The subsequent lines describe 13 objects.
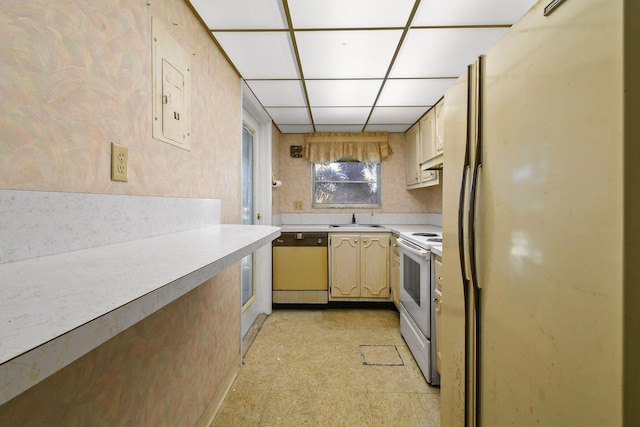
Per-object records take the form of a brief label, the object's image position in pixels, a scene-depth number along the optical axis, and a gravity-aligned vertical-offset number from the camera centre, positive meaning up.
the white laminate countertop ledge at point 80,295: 0.29 -0.13
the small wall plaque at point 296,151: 3.91 +0.83
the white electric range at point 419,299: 1.92 -0.69
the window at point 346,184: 3.98 +0.38
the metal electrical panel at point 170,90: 1.20 +0.56
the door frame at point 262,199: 3.19 +0.13
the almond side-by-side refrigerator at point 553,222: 0.58 -0.03
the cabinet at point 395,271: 3.01 -0.65
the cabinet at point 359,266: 3.30 -0.64
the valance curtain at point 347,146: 3.79 +0.87
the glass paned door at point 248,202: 2.94 +0.09
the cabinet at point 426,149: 2.73 +0.68
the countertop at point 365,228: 3.19 -0.21
